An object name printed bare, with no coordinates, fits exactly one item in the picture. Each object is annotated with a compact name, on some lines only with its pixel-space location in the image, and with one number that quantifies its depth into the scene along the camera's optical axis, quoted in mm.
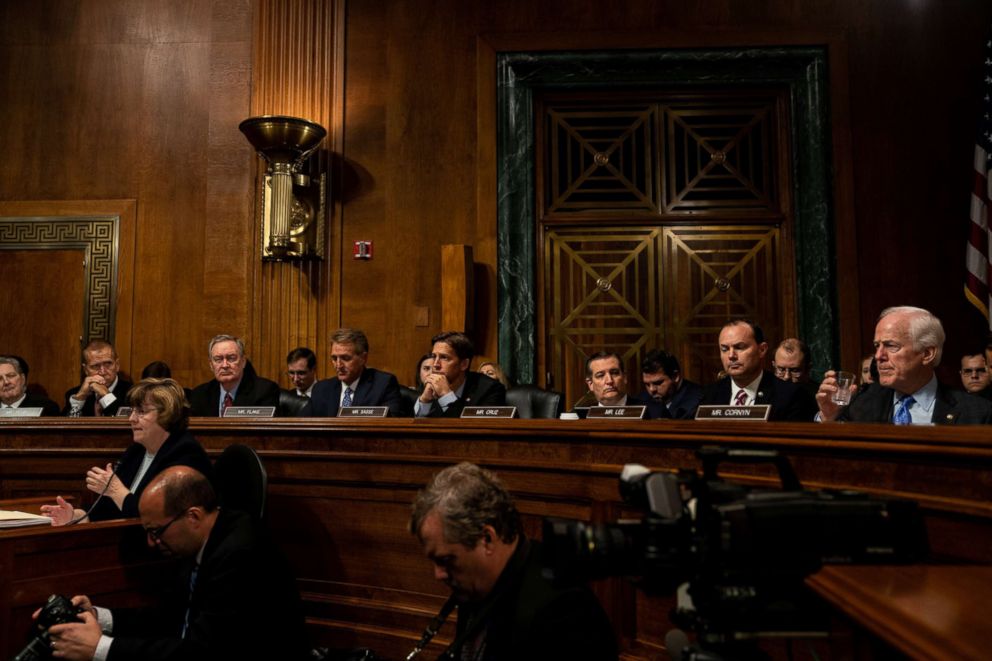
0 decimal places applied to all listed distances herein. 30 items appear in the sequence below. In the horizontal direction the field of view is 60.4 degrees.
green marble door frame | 5648
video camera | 1050
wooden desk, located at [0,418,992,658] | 2467
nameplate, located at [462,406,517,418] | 3277
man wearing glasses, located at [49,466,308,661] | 2225
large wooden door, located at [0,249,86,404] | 6023
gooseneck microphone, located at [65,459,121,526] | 2986
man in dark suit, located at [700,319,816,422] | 3494
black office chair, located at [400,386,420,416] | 4669
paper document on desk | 2621
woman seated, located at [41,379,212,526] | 2965
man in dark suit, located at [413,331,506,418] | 4098
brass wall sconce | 5559
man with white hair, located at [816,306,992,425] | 2785
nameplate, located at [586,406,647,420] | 2953
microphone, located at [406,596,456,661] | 1713
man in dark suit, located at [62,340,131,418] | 5043
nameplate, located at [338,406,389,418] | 3578
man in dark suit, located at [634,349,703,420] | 4457
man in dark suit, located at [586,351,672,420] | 4262
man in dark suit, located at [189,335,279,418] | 4621
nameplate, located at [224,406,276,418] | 3746
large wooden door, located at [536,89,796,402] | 5852
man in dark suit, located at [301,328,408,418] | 4418
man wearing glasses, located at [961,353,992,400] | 5035
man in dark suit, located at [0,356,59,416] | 4934
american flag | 5344
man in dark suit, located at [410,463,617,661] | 1588
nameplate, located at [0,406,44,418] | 3957
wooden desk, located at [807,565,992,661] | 843
